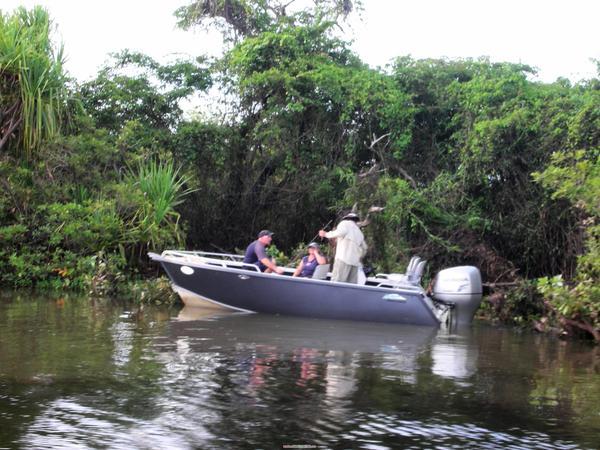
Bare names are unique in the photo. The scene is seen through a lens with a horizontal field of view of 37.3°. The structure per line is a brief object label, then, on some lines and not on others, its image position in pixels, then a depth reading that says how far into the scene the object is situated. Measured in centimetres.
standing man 1380
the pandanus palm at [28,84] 1770
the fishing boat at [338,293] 1342
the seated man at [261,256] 1440
